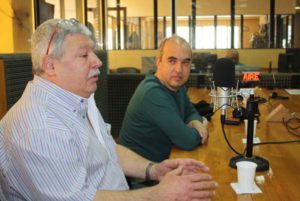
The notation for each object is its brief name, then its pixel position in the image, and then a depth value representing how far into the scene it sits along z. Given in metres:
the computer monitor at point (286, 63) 5.14
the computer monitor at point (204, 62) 5.71
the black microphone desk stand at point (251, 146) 1.55
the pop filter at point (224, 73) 2.45
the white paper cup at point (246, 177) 1.35
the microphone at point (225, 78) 2.45
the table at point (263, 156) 1.32
